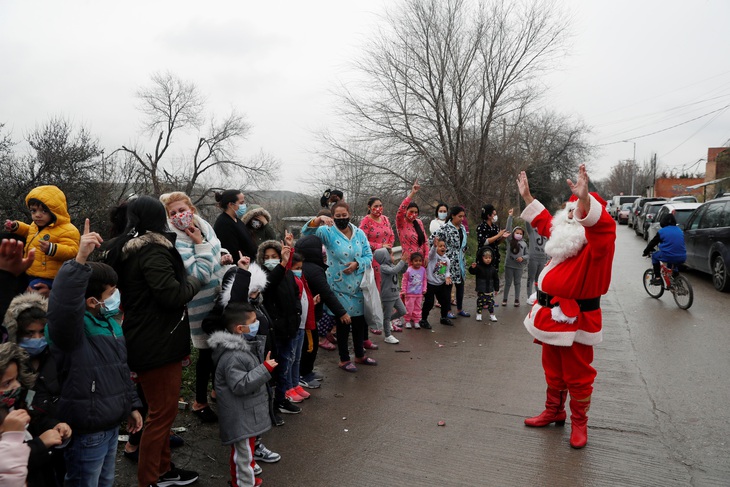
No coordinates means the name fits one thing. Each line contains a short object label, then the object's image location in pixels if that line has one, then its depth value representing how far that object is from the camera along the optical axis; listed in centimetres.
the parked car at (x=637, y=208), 2807
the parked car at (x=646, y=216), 2250
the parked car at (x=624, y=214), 3622
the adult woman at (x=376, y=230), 732
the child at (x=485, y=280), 863
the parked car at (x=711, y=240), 1037
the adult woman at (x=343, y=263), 595
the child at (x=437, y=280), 809
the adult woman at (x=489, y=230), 914
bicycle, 895
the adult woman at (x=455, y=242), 842
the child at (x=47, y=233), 373
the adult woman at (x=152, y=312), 317
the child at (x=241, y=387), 337
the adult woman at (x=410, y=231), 805
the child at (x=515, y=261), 929
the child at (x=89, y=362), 262
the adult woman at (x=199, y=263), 370
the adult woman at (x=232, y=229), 514
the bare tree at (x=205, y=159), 2886
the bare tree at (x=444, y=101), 1691
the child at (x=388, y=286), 712
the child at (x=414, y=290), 797
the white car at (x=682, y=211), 1541
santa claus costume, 400
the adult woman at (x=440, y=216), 891
